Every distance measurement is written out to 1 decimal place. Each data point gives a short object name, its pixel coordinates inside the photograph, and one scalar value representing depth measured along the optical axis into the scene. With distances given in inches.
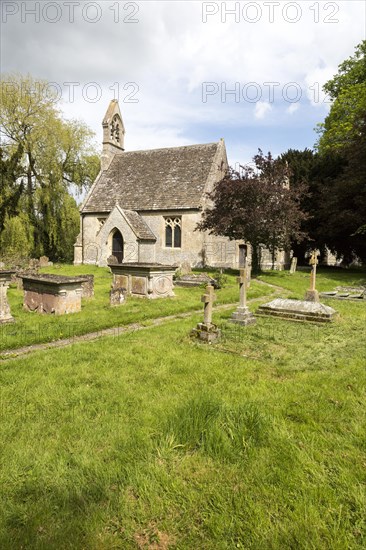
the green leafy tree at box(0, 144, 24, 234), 955.3
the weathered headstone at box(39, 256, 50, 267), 931.1
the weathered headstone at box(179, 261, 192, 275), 761.0
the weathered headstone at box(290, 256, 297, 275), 940.6
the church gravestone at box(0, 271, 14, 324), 326.3
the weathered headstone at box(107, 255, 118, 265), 666.2
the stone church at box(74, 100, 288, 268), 938.1
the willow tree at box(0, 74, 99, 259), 937.5
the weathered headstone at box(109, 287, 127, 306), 431.5
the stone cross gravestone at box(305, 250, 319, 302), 420.2
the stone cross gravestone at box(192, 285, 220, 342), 276.4
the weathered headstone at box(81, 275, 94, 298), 480.1
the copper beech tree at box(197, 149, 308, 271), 736.3
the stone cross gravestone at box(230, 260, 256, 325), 342.6
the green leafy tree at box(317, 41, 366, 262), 836.6
